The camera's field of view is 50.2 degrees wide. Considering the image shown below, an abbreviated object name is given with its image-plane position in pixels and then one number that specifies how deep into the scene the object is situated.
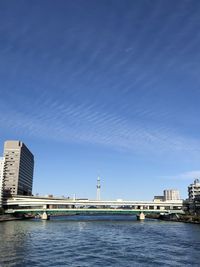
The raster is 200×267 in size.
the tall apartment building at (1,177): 121.02
